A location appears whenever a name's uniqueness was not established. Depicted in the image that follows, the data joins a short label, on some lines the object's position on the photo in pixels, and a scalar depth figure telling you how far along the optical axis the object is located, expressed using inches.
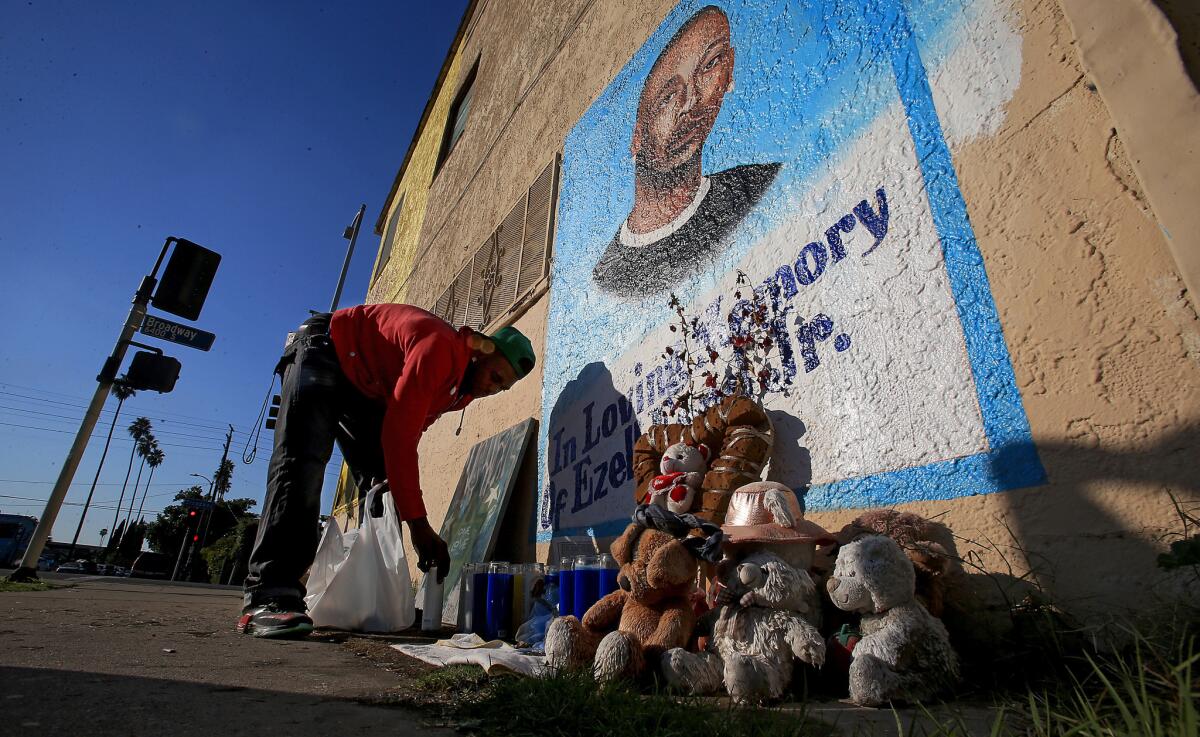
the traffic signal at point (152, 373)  207.8
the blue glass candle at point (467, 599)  107.3
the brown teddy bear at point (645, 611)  56.2
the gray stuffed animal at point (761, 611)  49.5
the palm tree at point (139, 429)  2361.0
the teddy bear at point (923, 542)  55.0
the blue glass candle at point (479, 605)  105.7
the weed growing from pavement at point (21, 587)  153.5
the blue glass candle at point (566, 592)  90.4
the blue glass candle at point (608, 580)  86.8
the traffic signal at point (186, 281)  221.0
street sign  219.6
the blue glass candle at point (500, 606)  102.7
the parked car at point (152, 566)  958.4
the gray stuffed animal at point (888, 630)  46.2
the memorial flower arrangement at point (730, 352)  88.0
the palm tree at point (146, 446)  2315.5
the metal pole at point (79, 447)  201.5
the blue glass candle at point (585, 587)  86.7
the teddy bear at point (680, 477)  79.8
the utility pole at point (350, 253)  512.1
